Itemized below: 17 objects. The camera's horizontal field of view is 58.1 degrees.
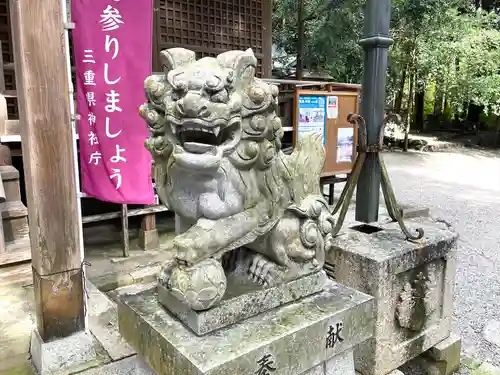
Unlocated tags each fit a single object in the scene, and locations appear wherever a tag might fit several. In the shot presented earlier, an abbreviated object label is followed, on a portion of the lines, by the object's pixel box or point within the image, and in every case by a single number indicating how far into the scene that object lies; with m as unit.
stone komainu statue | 1.66
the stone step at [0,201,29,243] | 4.57
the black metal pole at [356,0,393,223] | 2.90
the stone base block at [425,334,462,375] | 3.16
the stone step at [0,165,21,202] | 4.73
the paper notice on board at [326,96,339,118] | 7.14
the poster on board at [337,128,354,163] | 7.48
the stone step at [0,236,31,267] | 4.29
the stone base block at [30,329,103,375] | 2.95
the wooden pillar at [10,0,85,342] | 2.68
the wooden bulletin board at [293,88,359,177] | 6.86
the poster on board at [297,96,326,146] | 6.84
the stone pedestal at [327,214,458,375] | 2.72
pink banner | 3.70
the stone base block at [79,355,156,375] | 2.99
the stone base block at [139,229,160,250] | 5.82
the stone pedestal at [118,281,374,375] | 1.65
